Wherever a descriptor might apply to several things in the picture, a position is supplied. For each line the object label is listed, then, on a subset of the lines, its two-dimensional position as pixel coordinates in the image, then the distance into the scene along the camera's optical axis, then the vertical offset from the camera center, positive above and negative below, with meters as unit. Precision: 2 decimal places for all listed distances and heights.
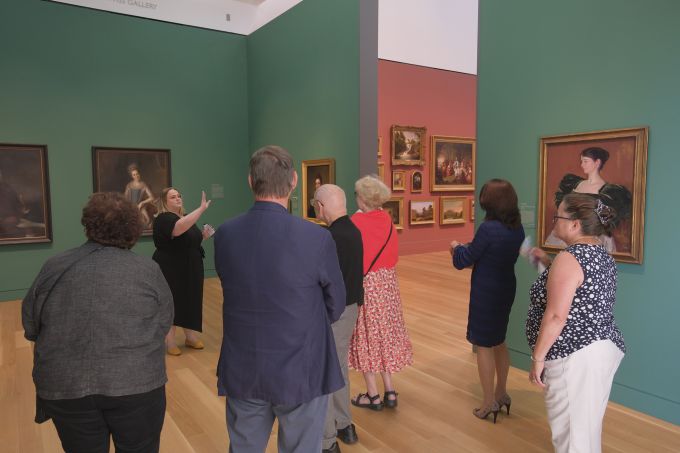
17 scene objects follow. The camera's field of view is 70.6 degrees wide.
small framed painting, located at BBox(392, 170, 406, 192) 13.43 +0.07
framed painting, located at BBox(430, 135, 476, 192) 14.24 +0.57
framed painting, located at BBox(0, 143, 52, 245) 8.69 -0.22
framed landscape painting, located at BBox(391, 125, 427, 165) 13.35 +1.06
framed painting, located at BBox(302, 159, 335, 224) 8.36 +0.09
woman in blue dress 3.97 -0.72
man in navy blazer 2.22 -0.61
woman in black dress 5.70 -0.95
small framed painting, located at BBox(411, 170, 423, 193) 13.83 +0.04
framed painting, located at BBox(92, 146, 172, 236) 9.54 +0.20
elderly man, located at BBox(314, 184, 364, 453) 3.40 -0.58
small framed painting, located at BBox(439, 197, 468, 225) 14.57 -0.84
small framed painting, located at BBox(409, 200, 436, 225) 13.95 -0.87
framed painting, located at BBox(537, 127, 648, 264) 4.29 +0.07
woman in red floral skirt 4.08 -1.13
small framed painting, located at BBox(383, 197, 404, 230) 13.55 -0.75
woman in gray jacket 2.21 -0.71
